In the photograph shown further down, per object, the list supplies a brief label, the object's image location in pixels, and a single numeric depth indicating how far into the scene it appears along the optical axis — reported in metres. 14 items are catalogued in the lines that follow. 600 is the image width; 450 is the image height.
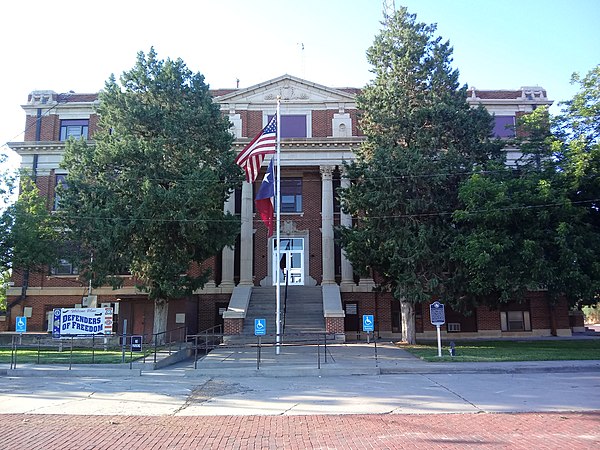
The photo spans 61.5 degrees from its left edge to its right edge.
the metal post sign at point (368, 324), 21.30
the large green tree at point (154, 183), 22.05
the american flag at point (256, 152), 20.77
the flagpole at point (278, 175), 21.34
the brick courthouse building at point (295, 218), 30.80
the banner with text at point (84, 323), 21.44
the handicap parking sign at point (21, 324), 20.25
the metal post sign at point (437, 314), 18.92
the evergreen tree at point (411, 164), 22.78
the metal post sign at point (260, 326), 21.49
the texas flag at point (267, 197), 21.23
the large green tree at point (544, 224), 20.11
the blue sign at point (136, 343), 18.53
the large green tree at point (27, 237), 24.22
